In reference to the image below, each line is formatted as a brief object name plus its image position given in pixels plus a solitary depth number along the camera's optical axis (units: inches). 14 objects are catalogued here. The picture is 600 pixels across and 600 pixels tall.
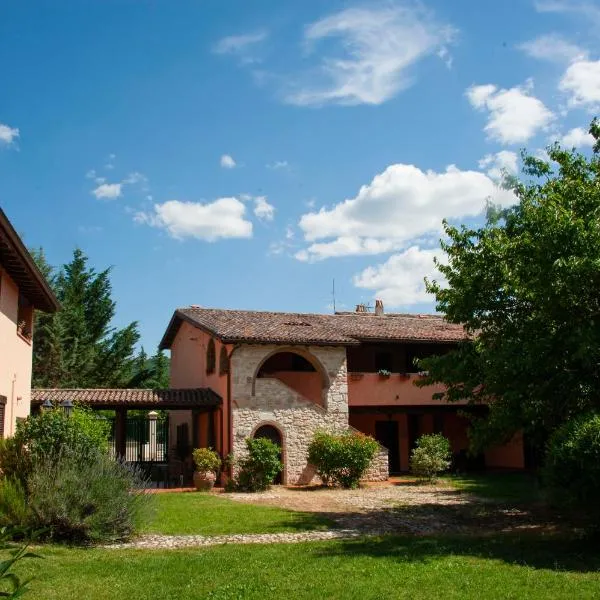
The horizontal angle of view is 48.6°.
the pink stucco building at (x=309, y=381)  808.9
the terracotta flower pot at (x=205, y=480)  755.4
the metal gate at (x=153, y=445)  896.3
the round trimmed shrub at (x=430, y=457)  820.0
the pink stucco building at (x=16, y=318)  518.9
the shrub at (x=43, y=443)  419.8
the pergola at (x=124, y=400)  796.6
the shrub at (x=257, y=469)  744.3
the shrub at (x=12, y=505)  380.8
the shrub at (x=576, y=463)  353.4
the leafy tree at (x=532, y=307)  414.0
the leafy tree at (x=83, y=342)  1249.4
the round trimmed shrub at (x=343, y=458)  767.7
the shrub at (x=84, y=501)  383.9
